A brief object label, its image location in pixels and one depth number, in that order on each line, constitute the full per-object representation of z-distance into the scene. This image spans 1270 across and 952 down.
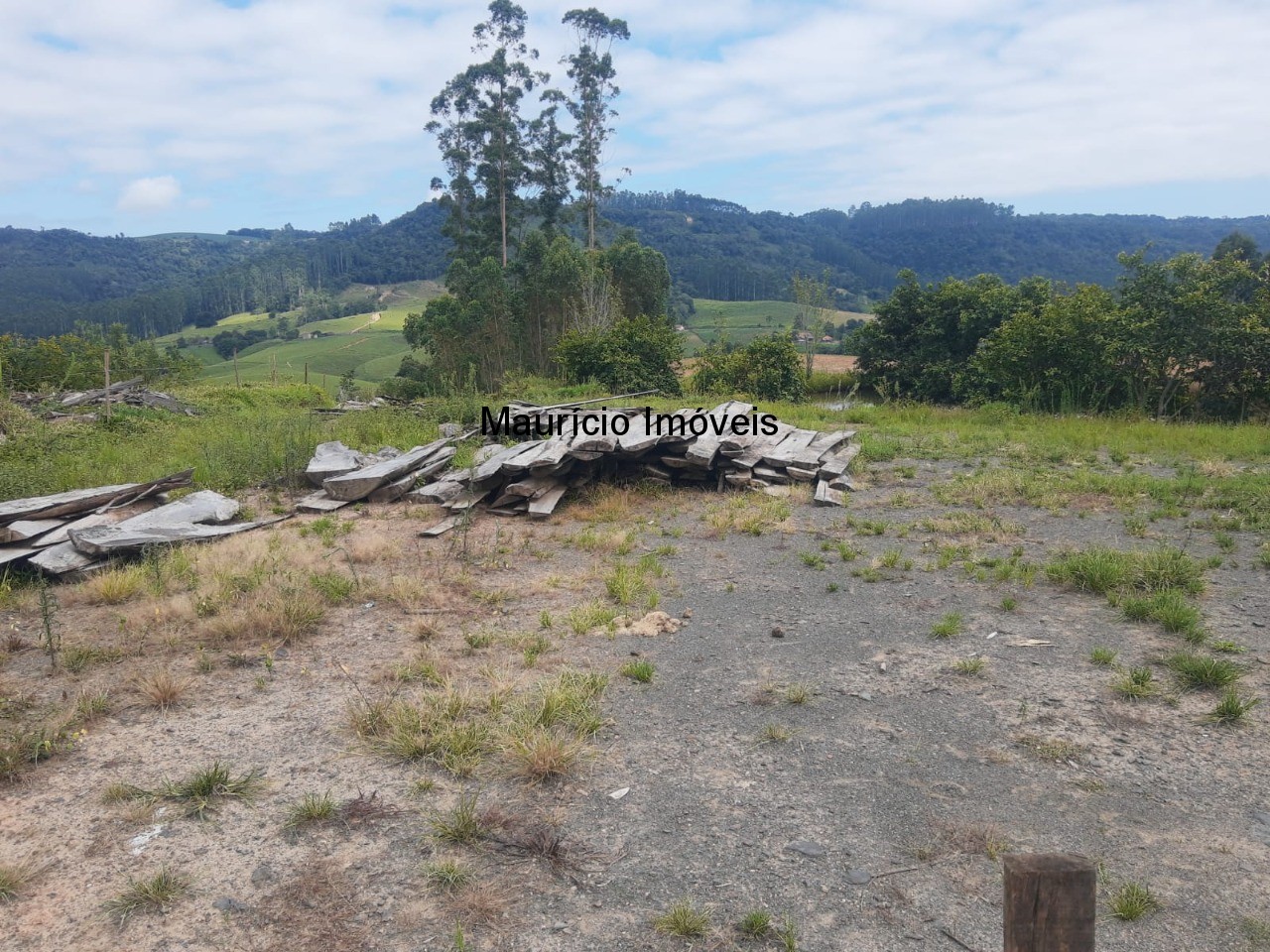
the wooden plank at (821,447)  9.15
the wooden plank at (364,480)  8.30
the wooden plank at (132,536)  6.19
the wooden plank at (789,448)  9.16
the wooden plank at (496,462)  8.14
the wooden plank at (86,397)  14.83
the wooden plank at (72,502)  6.59
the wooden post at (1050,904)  1.48
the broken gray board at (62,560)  5.98
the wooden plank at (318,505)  8.08
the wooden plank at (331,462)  8.77
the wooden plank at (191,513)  6.83
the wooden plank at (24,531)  6.26
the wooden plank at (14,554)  6.02
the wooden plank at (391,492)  8.51
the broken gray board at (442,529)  7.21
